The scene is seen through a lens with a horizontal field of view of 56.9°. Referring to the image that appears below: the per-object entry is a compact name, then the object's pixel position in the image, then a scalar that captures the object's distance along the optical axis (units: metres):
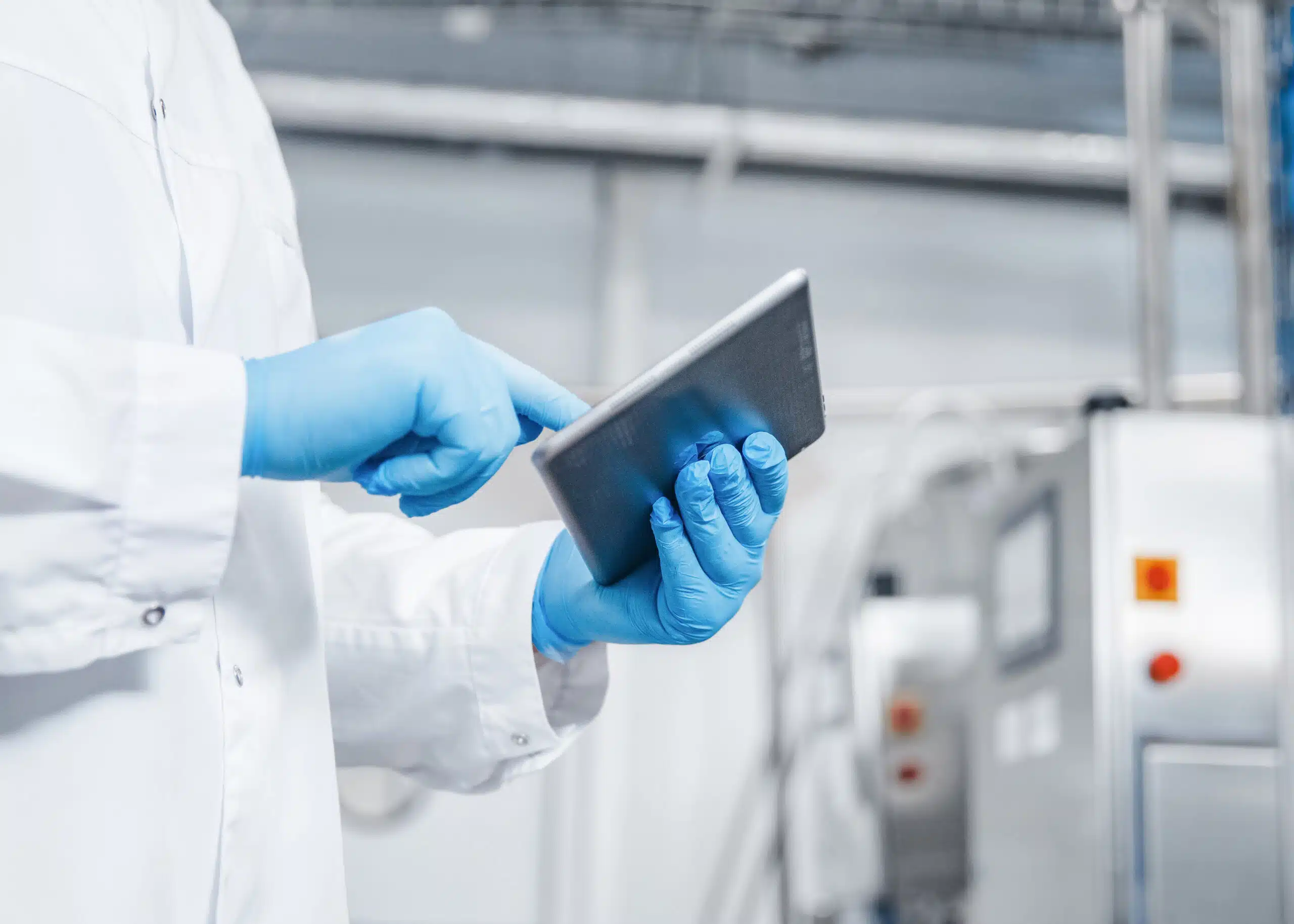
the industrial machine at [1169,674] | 1.39
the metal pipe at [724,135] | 2.46
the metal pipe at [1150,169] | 1.66
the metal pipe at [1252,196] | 1.64
